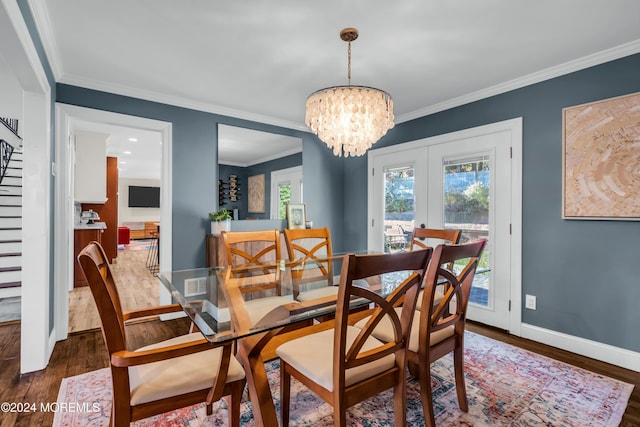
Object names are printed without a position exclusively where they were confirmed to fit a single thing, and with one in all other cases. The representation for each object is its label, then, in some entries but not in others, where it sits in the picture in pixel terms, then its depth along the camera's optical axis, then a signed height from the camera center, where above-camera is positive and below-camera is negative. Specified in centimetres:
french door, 301 +17
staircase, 363 -43
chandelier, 202 +65
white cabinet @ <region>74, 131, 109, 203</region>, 542 +78
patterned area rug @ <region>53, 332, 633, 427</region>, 172 -112
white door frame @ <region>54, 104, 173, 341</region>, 276 +29
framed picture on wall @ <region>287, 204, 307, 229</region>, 403 -4
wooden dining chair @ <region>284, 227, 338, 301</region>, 205 -47
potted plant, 346 -10
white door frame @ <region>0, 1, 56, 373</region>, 221 -10
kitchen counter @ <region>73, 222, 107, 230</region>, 486 -24
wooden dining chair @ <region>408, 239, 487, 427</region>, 142 -56
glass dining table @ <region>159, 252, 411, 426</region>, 132 -47
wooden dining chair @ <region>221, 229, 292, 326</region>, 173 -47
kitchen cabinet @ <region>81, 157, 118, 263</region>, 618 -17
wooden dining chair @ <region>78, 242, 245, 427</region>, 112 -64
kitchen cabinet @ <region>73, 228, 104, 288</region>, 482 -48
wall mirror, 392 +57
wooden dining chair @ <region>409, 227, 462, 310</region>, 243 -18
